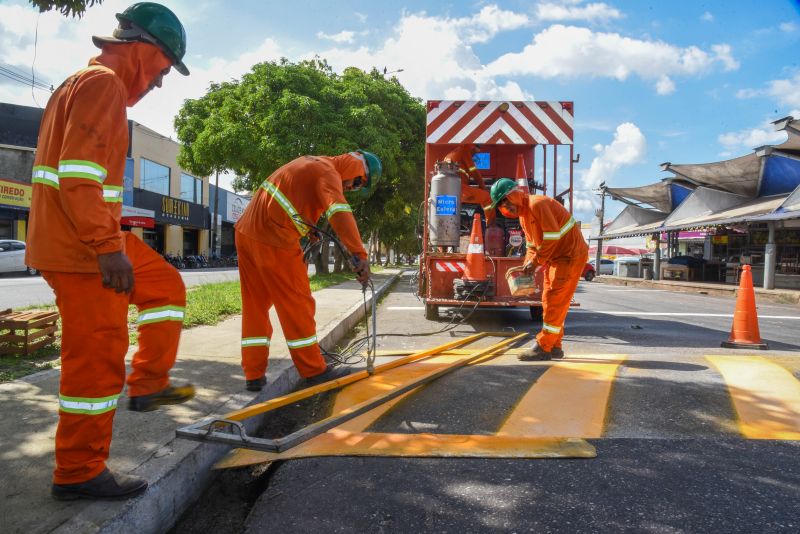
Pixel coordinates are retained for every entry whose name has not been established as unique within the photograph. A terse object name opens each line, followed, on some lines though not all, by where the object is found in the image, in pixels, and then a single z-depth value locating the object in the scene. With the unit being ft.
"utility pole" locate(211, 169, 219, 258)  104.29
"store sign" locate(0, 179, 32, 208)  69.97
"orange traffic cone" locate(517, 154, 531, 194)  26.58
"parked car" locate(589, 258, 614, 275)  130.21
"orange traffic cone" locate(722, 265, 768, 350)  18.16
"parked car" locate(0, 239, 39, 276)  56.13
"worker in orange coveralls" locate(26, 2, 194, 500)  6.15
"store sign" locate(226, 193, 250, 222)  141.79
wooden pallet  13.65
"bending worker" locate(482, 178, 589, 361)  15.85
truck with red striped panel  25.63
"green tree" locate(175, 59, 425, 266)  50.44
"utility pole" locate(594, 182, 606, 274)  97.03
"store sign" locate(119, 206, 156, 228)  89.73
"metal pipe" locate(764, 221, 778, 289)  50.85
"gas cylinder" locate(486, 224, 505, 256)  26.63
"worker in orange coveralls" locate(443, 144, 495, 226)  27.53
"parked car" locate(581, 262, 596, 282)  87.30
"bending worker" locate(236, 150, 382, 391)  11.25
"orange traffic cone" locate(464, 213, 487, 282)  23.12
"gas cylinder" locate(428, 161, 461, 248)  24.99
